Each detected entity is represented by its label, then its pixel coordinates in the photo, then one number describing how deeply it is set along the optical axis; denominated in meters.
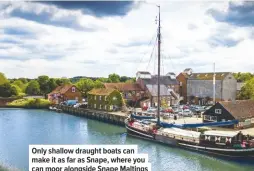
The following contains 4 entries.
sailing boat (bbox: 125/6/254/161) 22.30
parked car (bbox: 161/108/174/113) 39.47
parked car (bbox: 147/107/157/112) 40.28
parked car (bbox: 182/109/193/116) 37.66
